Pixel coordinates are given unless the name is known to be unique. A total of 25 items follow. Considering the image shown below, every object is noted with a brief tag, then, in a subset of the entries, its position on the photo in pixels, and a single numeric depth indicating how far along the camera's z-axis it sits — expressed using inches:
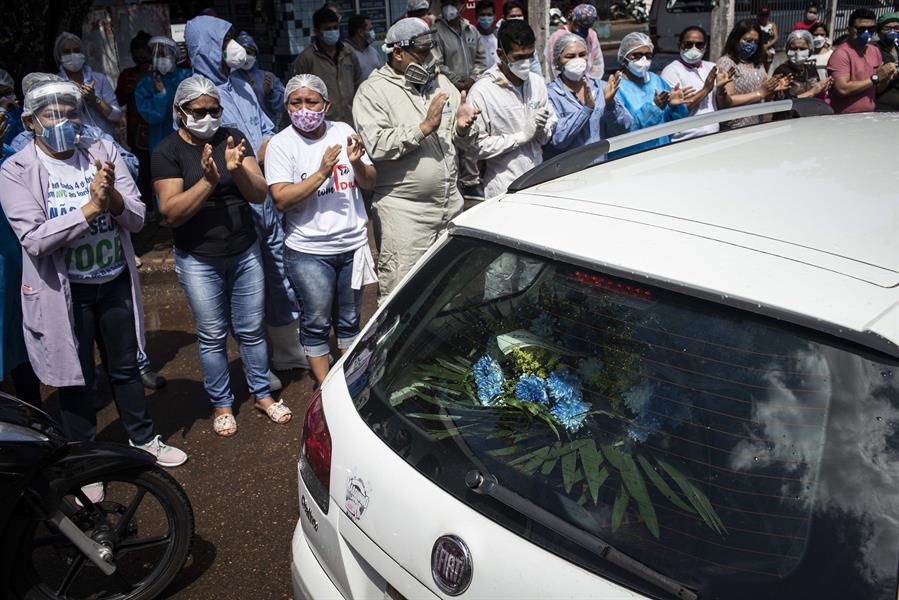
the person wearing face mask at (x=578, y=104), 219.1
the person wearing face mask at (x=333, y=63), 331.9
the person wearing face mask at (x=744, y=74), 270.8
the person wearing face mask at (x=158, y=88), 283.0
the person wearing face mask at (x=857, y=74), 309.3
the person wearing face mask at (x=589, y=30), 388.5
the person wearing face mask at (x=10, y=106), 221.8
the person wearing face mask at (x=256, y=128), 201.6
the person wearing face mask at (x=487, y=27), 422.9
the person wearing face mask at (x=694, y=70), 252.8
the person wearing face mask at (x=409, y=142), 186.5
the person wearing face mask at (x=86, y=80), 283.1
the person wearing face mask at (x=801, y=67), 323.9
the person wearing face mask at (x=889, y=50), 322.7
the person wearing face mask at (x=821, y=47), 444.9
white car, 69.4
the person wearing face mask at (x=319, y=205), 176.7
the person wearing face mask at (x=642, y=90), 235.5
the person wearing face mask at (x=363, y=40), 358.3
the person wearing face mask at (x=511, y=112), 204.4
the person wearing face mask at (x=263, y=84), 269.6
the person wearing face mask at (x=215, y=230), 167.2
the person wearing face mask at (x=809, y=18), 630.8
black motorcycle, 119.1
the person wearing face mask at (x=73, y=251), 150.4
